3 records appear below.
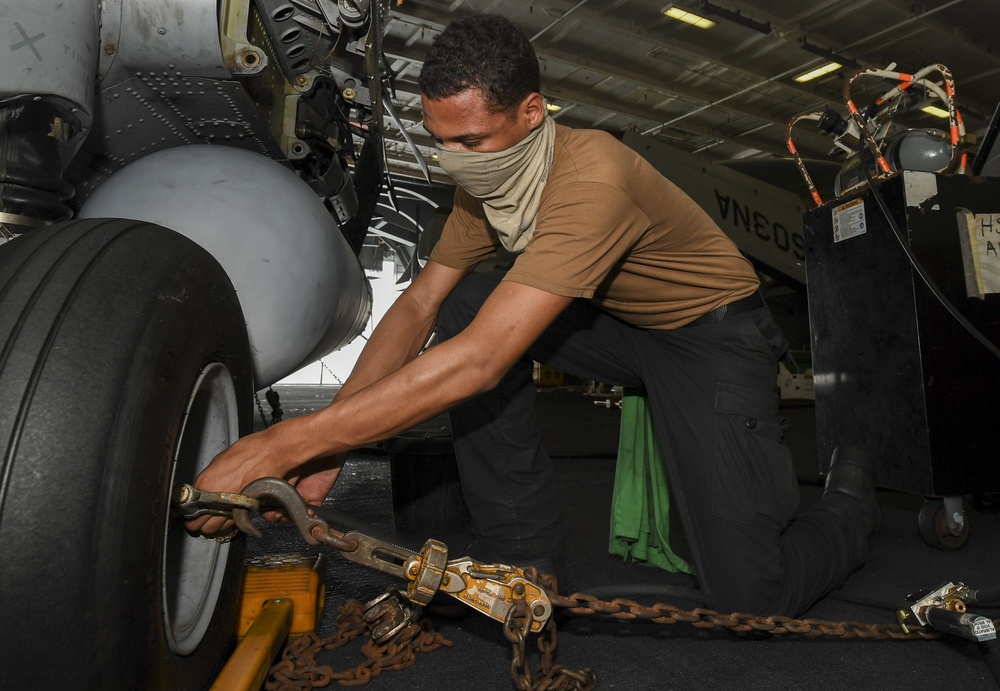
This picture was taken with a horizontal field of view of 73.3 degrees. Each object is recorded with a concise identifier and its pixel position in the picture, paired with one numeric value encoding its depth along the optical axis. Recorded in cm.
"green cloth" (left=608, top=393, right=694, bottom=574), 179
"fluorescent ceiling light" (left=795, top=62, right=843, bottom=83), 939
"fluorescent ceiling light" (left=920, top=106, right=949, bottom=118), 1096
